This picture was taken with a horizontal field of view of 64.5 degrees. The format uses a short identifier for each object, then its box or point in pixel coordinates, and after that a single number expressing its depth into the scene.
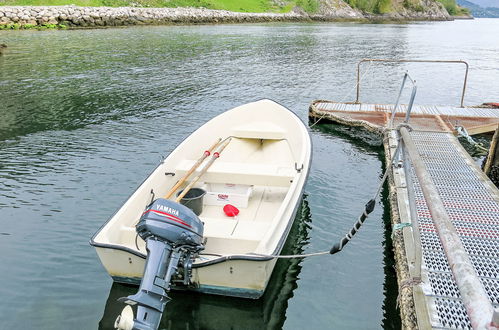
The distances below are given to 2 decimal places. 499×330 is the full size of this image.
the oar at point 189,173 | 7.18
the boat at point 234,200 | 5.37
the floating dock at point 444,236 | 2.42
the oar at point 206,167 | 6.82
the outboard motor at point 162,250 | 4.29
